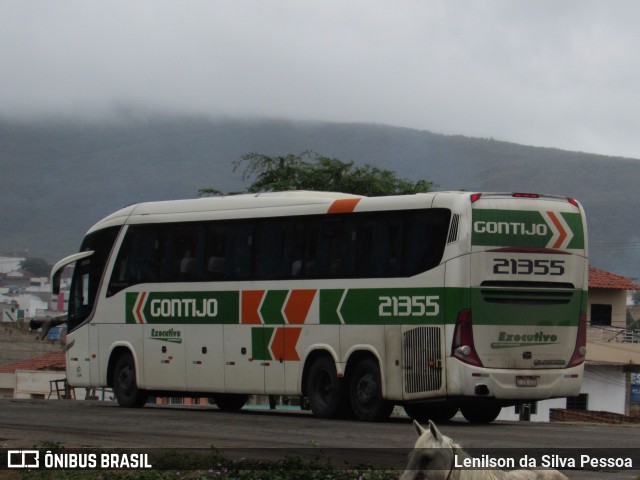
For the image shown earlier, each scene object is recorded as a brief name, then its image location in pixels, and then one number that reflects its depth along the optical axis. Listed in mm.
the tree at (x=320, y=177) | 61844
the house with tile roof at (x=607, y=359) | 59812
